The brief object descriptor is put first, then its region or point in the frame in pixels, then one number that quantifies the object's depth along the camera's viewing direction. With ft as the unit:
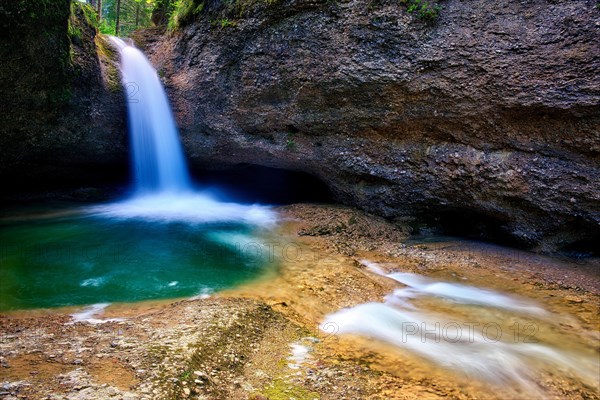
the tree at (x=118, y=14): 58.67
